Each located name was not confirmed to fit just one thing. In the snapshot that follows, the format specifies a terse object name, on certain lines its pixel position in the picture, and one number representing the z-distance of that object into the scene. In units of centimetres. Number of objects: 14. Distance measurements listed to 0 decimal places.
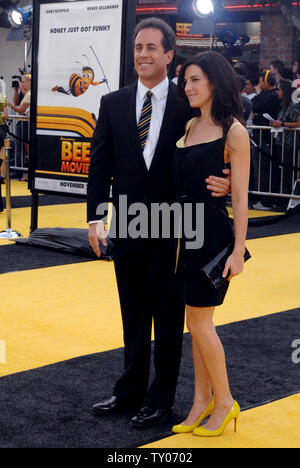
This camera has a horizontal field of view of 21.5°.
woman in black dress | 355
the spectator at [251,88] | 1367
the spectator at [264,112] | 1226
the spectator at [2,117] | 1001
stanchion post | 954
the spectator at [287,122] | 1174
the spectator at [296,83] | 1226
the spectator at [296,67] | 1774
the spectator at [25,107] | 1450
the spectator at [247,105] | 1239
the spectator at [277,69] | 1371
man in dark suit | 382
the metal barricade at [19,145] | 1455
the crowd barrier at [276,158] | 1192
